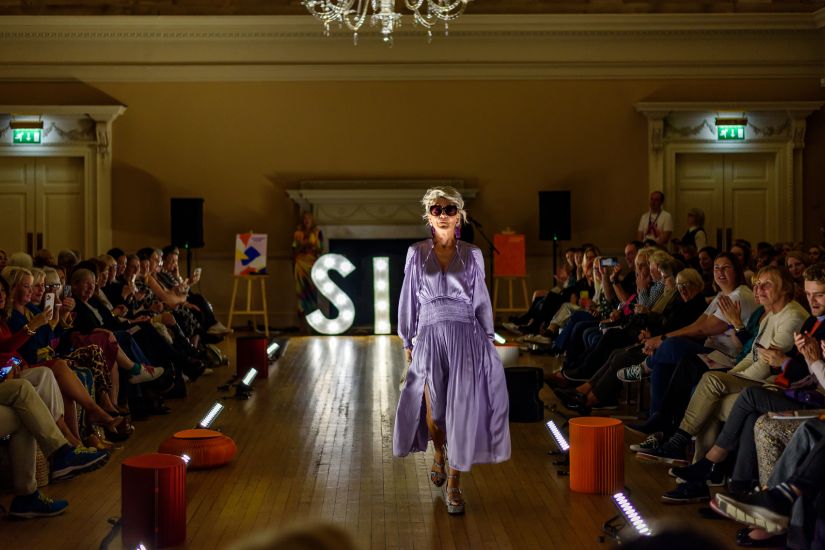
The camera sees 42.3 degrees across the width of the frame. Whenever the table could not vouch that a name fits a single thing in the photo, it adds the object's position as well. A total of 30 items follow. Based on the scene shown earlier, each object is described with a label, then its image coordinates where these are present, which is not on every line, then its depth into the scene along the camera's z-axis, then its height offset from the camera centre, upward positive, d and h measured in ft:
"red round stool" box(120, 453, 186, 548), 13.84 -3.24
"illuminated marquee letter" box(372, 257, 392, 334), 42.91 -1.65
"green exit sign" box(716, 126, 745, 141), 44.93 +4.94
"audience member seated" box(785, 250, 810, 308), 21.30 -0.26
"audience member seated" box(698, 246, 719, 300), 26.43 -0.37
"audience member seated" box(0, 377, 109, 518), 15.40 -2.75
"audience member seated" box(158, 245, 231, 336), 33.21 -0.99
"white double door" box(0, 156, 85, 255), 45.55 +2.18
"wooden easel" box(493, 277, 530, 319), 44.51 -1.99
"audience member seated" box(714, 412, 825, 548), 12.84 -3.12
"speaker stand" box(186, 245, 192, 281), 43.21 -0.32
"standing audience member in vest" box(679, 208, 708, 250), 39.91 +0.62
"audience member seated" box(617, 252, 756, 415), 19.98 -1.63
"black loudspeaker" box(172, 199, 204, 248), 42.91 +1.25
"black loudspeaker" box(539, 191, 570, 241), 43.75 +1.48
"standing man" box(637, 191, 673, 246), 42.70 +1.15
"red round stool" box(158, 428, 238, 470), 18.49 -3.39
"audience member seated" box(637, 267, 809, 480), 16.48 -1.52
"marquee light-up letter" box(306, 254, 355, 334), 42.65 -1.69
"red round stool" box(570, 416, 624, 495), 16.67 -3.18
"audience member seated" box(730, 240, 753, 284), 30.47 -0.05
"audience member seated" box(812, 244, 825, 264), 26.76 -0.08
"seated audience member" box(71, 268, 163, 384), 22.13 -1.39
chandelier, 28.14 +6.47
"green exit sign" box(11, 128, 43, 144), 44.52 +4.97
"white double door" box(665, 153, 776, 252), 45.78 +2.46
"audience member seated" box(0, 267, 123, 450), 17.80 -1.42
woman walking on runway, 16.11 -1.63
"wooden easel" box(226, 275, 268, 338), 43.42 -2.11
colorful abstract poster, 43.57 -0.01
